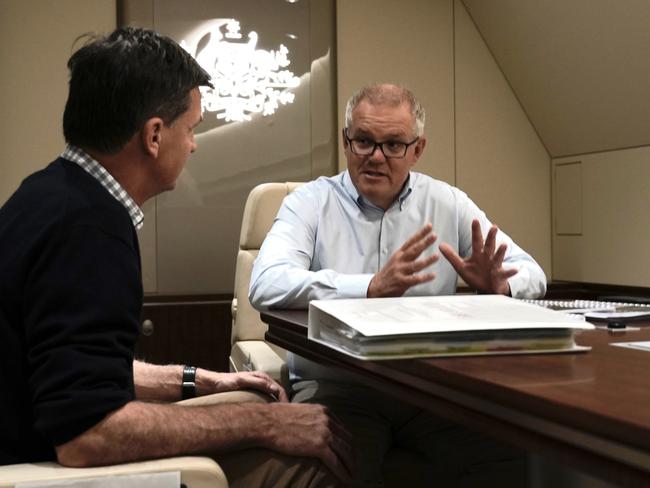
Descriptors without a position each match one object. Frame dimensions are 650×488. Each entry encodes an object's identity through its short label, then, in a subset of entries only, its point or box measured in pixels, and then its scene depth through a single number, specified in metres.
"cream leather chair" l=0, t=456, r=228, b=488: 1.09
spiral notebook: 1.73
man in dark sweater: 1.16
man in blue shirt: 1.87
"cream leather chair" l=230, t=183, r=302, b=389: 2.85
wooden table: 0.75
